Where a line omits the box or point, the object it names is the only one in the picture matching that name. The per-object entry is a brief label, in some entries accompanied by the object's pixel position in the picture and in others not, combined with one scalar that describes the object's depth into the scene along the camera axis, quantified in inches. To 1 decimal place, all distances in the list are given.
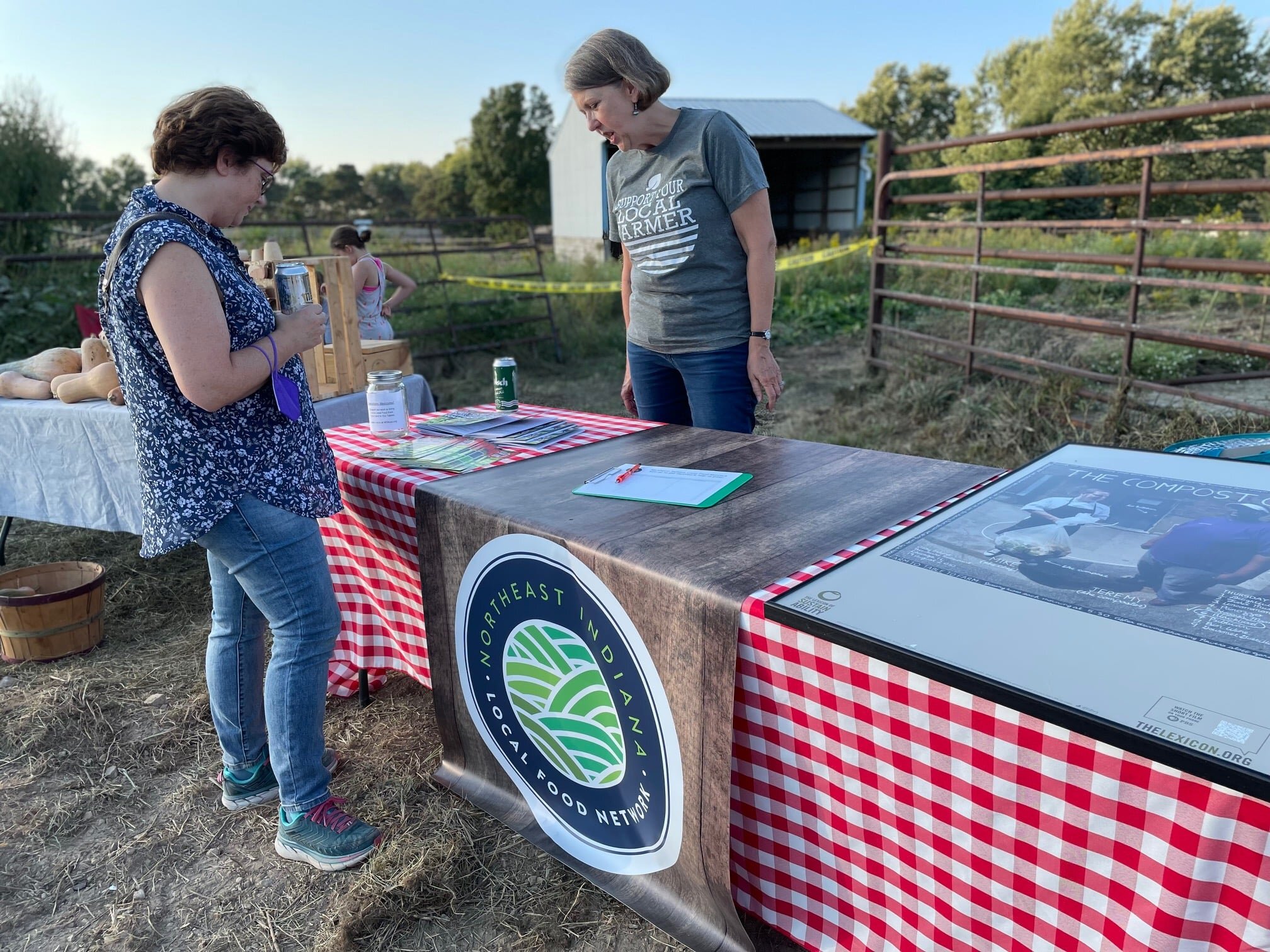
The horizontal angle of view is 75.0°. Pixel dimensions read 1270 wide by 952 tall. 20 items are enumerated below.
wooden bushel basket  121.1
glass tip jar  94.0
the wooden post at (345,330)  123.0
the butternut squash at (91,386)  124.8
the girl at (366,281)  202.8
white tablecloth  122.6
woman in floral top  60.3
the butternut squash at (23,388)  131.9
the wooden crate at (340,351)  123.1
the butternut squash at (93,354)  130.3
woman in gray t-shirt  90.2
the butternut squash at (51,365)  135.9
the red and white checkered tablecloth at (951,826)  37.2
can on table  103.9
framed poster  35.6
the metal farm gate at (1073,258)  159.2
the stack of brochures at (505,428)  94.9
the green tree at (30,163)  314.7
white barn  839.7
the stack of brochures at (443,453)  85.0
